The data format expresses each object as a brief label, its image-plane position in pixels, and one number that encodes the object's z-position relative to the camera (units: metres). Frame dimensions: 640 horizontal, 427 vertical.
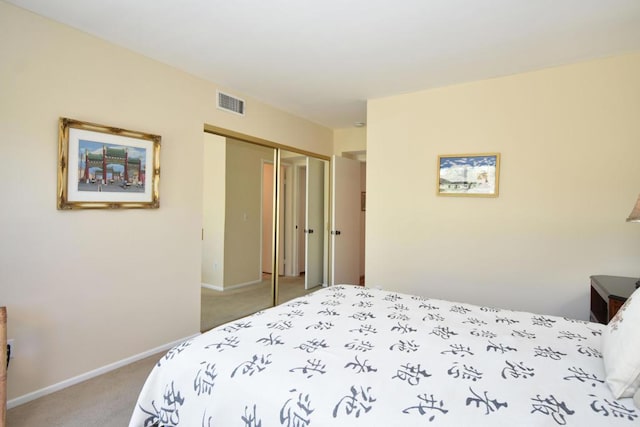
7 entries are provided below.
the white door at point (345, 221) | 4.57
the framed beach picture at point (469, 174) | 3.08
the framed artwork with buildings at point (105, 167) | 2.27
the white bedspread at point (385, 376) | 1.02
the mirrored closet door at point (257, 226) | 3.52
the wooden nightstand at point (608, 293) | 1.97
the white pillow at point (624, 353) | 1.06
